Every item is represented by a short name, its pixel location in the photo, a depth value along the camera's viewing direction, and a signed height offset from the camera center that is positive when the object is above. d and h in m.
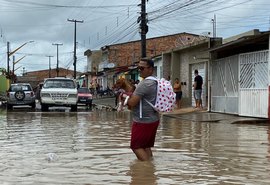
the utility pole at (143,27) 29.88 +3.93
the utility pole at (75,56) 68.90 +4.99
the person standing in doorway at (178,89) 26.11 +0.14
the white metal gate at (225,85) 20.73 +0.28
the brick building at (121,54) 60.62 +5.10
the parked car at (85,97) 35.18 -0.38
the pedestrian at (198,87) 23.84 +0.22
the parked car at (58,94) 26.77 -0.12
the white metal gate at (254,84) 17.95 +0.28
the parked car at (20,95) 28.52 -0.19
